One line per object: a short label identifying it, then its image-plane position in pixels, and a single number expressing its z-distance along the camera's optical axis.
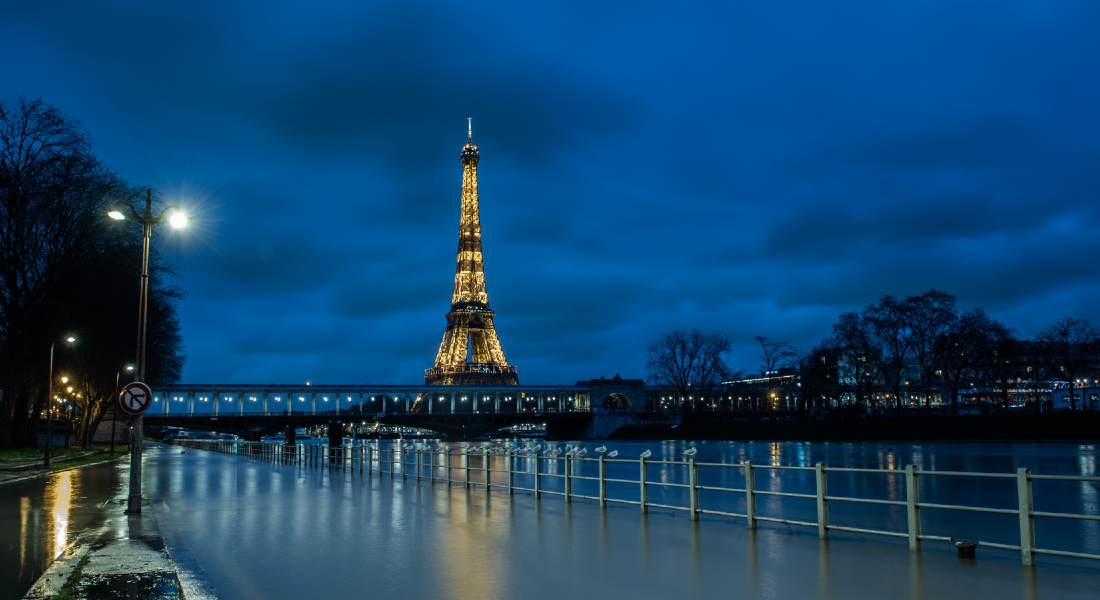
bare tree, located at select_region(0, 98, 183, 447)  40.38
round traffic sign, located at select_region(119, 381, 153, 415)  17.30
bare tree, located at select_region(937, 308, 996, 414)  83.38
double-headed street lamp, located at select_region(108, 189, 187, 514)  17.50
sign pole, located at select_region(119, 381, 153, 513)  17.27
